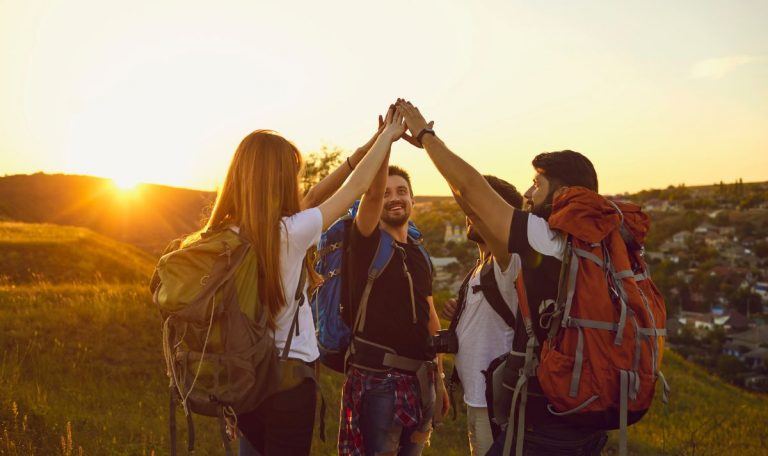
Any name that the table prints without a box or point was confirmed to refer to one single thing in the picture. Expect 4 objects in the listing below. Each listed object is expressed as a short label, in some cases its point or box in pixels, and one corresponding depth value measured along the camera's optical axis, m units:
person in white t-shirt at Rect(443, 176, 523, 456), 3.66
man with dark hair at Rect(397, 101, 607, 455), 2.64
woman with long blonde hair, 2.77
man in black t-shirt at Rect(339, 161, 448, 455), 3.84
